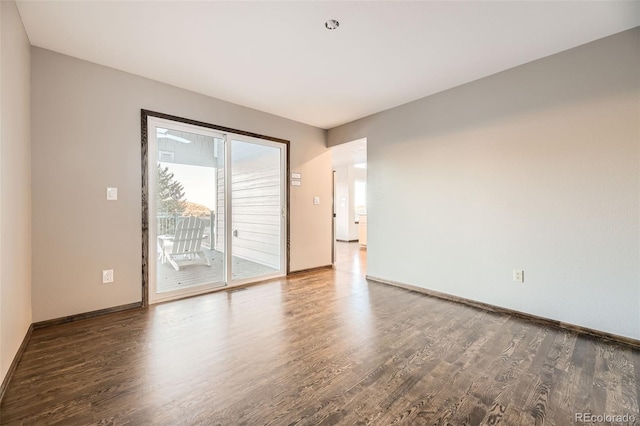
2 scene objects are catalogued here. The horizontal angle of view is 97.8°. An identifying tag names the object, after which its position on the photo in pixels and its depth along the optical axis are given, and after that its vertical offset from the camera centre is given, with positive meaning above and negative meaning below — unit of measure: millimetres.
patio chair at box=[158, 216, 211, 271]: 3424 -407
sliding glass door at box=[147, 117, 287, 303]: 3283 +48
